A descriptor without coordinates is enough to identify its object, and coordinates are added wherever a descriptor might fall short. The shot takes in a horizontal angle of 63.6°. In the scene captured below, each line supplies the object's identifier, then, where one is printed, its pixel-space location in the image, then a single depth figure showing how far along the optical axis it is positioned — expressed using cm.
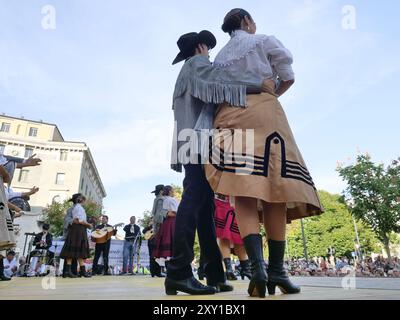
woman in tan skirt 202
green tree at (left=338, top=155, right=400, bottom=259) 1445
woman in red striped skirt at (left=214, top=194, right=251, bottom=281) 521
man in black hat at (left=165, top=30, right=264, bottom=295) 220
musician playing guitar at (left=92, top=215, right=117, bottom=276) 978
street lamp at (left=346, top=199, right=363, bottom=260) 3559
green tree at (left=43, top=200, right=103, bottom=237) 3034
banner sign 1243
